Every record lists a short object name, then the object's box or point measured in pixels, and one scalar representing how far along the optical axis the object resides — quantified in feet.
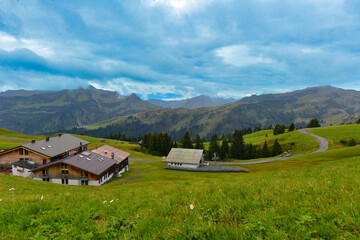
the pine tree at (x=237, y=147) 391.04
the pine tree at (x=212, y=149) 378.75
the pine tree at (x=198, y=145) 413.71
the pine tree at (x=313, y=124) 546.26
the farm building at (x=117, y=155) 227.20
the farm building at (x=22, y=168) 188.87
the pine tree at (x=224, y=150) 387.75
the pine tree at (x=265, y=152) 370.32
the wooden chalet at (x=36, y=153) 200.85
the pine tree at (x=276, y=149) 358.84
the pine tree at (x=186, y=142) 375.66
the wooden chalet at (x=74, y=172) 172.96
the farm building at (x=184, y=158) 263.90
